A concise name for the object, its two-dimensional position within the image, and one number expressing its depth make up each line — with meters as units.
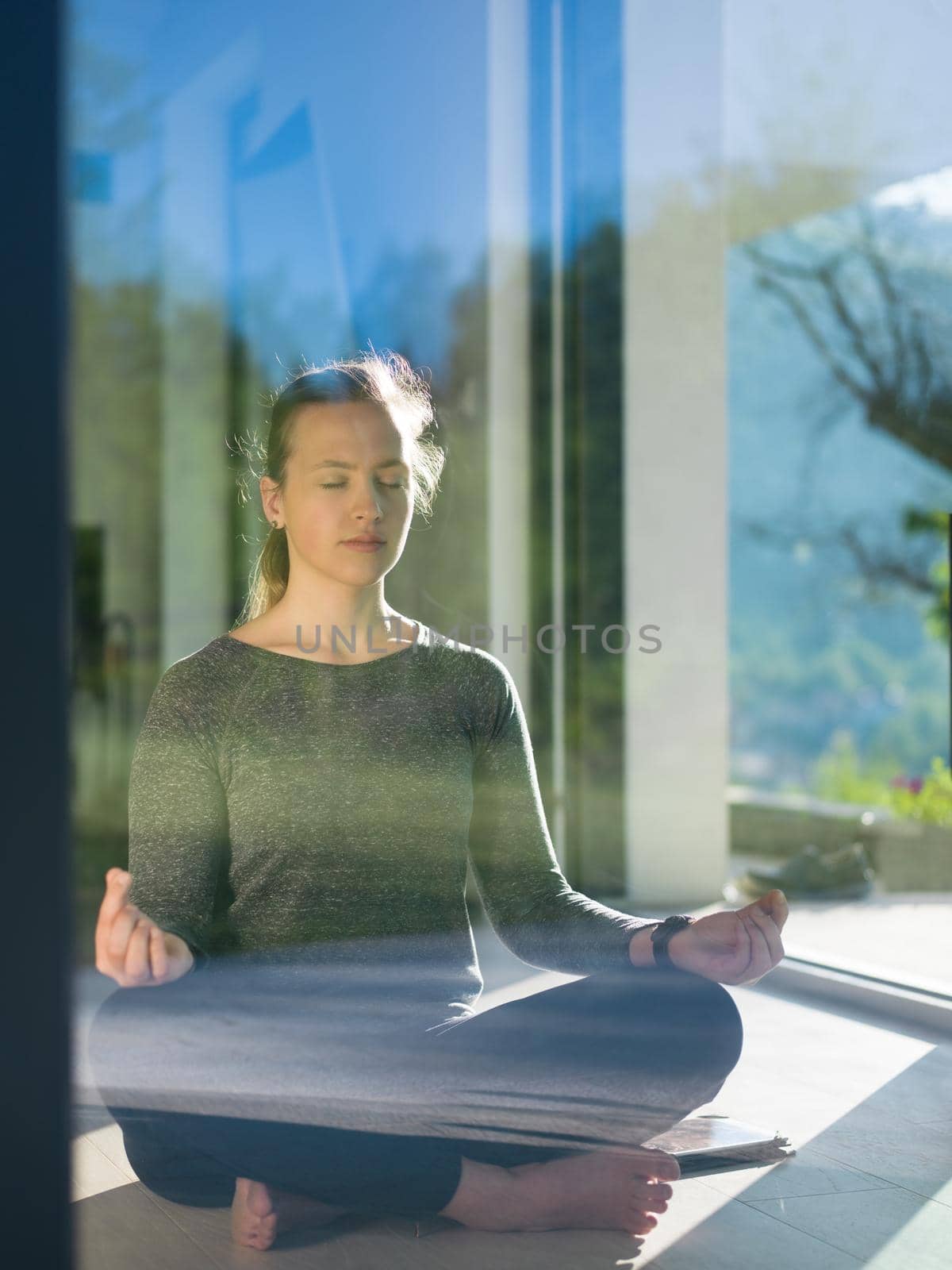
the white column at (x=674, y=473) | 2.79
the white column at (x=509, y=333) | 2.85
